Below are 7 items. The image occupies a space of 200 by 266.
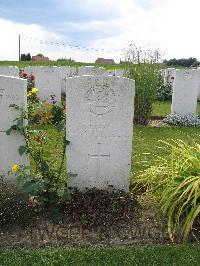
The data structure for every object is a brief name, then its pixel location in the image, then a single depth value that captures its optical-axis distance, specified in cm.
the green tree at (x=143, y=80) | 600
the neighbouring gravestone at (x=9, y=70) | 764
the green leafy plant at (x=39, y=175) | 260
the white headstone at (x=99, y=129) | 286
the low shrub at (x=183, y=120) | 658
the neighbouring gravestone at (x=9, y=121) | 281
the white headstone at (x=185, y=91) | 674
